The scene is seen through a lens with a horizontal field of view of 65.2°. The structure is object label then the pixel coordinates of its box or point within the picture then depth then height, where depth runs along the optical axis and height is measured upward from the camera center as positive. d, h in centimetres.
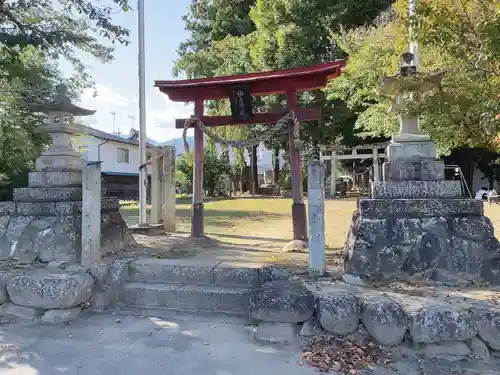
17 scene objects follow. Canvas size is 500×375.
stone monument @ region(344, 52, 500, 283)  407 -32
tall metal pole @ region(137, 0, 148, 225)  808 +209
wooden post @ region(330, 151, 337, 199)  2016 +117
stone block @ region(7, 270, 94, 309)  392 -90
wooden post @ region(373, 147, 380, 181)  1872 +206
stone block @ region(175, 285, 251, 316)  403 -104
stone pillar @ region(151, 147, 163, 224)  775 +38
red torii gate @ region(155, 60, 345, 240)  634 +181
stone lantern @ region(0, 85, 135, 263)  506 -11
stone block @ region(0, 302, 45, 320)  399 -113
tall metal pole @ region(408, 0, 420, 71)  461 +221
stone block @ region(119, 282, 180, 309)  420 -103
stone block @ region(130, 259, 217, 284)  437 -82
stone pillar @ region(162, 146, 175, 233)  779 +32
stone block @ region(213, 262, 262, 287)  421 -83
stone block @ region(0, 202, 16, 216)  541 -9
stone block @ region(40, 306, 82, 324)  389 -115
